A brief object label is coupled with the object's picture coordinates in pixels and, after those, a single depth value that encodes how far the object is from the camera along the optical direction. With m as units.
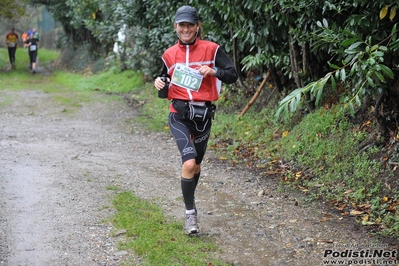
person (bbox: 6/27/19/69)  25.53
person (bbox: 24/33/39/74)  25.39
